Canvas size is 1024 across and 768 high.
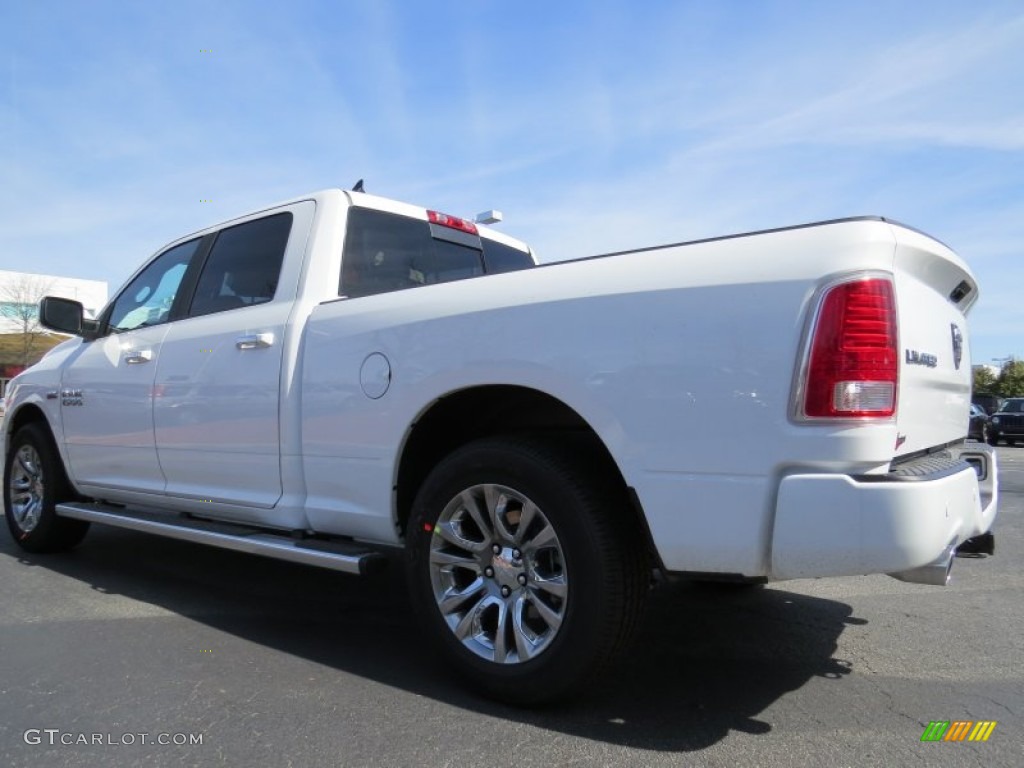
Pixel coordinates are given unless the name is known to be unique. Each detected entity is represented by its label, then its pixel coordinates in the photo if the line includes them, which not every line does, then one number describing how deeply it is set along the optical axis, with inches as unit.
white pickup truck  86.7
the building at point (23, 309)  2144.4
